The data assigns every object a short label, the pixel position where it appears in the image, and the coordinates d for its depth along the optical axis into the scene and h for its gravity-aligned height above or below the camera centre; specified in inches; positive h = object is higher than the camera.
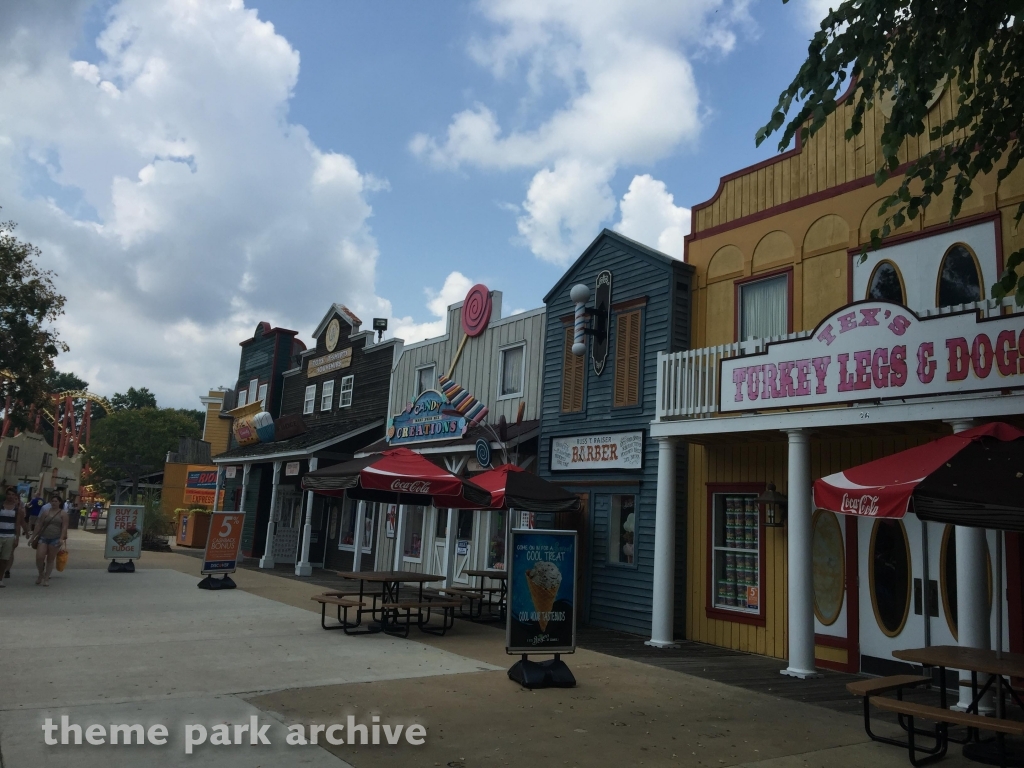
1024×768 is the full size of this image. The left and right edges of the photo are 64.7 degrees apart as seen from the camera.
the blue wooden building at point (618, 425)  494.3 +69.7
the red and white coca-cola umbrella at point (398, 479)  432.1 +21.5
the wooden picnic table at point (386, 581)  442.9 -34.4
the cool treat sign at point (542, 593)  314.3 -25.0
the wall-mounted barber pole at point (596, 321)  541.3 +139.7
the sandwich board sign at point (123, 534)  716.0 -27.1
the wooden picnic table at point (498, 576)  511.8 -32.3
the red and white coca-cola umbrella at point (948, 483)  230.7 +20.9
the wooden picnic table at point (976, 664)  231.6 -31.3
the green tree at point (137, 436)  2586.1 +214.6
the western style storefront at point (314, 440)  842.8 +81.9
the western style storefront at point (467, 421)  627.2 +83.6
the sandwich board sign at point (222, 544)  627.2 -27.1
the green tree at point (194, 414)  3722.9 +433.1
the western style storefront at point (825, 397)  320.5 +64.7
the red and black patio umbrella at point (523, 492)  449.7 +20.5
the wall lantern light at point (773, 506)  419.6 +19.3
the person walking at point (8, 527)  546.9 -21.4
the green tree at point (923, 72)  244.2 +150.5
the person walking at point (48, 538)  579.5 -28.1
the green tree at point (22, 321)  654.5 +141.5
